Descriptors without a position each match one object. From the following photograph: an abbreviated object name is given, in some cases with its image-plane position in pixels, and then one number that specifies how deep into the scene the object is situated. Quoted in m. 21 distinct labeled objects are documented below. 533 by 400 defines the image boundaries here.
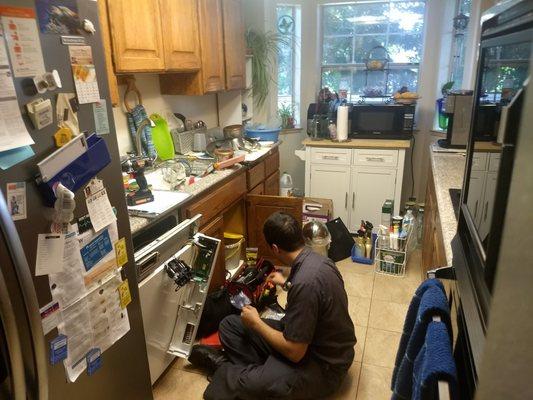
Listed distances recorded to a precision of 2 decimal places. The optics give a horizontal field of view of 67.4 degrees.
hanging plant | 3.66
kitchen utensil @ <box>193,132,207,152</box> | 3.09
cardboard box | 3.41
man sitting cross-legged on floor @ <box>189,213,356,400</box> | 1.59
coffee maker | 2.75
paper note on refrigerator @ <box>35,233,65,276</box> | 1.02
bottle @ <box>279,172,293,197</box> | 3.93
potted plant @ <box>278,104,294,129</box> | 4.12
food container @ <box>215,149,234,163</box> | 2.80
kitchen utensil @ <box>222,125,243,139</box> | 3.36
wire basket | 2.96
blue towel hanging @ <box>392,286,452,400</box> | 0.79
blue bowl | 3.58
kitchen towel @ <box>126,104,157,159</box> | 2.47
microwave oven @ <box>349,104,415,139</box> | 3.44
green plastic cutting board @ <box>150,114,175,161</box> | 2.71
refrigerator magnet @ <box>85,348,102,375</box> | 1.25
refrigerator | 0.81
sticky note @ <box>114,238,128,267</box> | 1.32
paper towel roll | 3.48
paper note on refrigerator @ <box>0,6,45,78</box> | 0.88
